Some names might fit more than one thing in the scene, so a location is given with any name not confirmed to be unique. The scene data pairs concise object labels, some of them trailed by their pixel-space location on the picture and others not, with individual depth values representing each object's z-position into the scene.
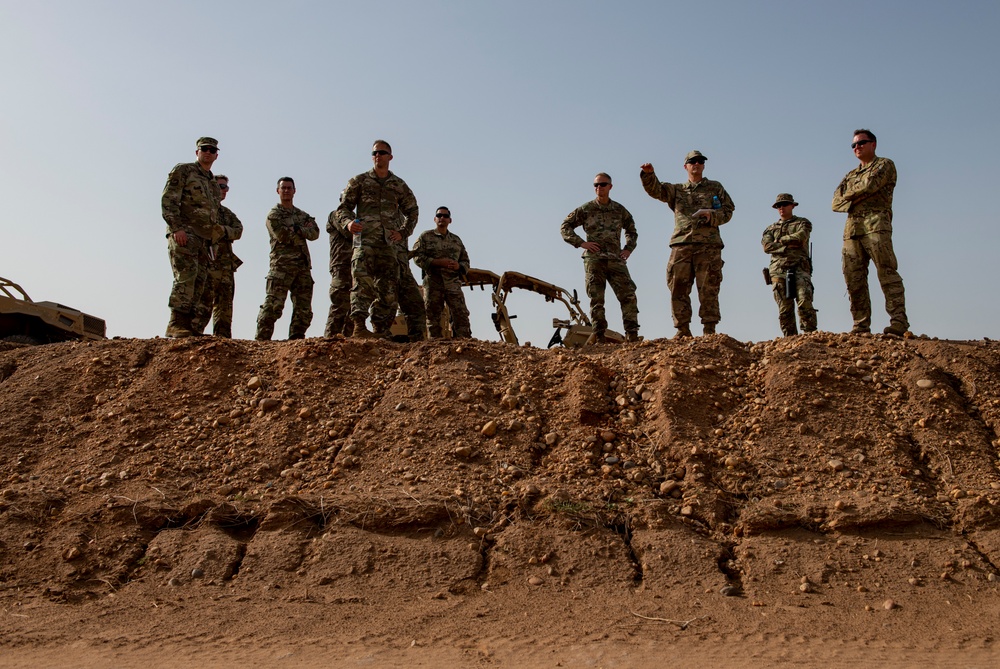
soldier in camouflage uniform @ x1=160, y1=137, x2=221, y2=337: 7.86
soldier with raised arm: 8.13
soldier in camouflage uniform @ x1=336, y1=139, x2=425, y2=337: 7.99
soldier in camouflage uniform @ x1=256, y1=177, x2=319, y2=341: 9.30
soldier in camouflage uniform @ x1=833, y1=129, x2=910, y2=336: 7.29
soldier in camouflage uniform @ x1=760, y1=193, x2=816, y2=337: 9.29
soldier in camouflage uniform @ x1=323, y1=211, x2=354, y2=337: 8.53
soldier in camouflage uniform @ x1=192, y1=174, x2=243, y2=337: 9.03
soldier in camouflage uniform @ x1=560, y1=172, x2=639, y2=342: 8.55
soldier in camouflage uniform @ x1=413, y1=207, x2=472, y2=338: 10.00
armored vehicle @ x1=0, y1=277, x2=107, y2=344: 12.63
